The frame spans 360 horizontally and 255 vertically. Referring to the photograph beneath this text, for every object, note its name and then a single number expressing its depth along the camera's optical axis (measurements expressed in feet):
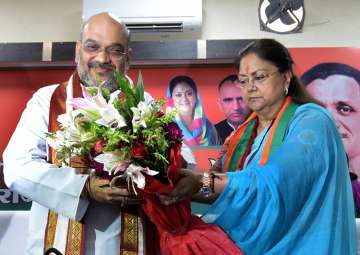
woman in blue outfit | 4.37
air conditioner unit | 10.14
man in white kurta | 4.31
